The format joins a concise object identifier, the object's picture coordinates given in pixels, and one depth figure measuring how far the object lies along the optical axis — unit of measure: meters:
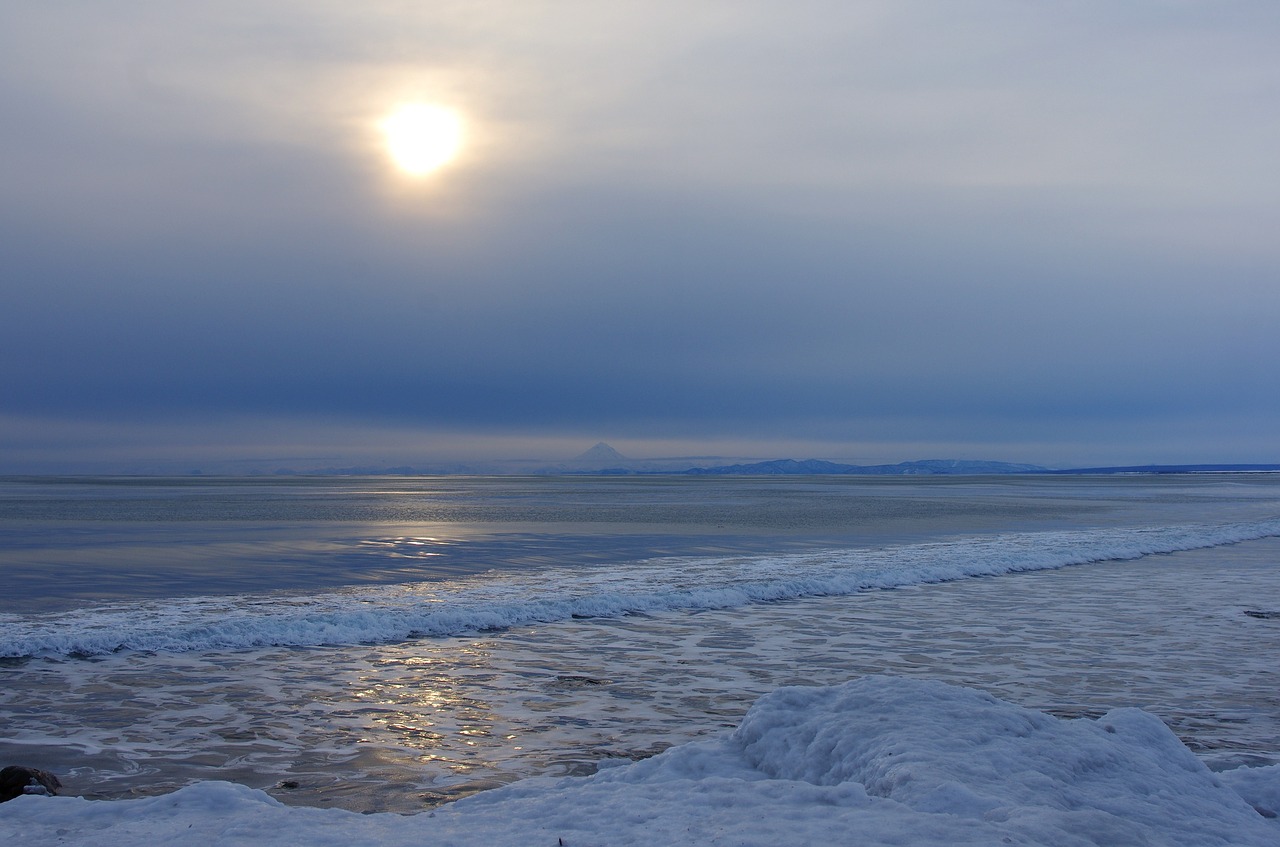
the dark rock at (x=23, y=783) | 8.38
